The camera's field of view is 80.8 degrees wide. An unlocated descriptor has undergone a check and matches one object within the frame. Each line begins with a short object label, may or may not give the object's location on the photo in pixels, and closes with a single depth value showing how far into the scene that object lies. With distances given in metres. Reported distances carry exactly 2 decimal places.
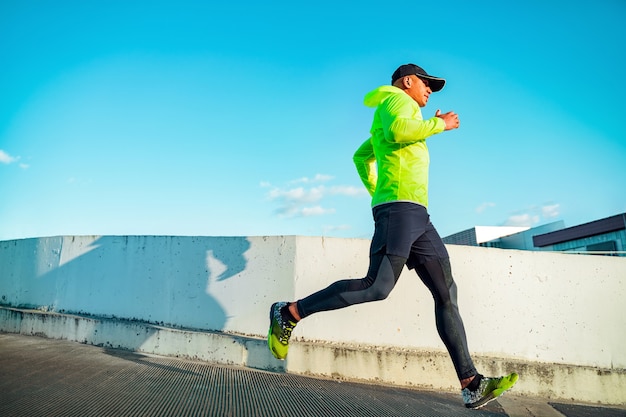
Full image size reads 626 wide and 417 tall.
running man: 2.25
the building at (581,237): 14.41
